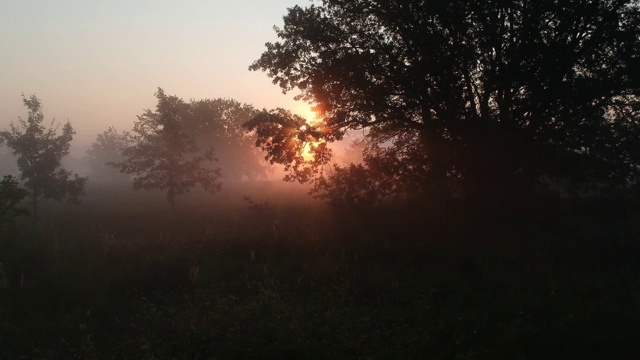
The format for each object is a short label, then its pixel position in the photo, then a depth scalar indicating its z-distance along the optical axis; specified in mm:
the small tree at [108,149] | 84625
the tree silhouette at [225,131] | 47438
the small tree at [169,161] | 25047
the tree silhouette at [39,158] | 23312
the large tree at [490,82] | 12820
